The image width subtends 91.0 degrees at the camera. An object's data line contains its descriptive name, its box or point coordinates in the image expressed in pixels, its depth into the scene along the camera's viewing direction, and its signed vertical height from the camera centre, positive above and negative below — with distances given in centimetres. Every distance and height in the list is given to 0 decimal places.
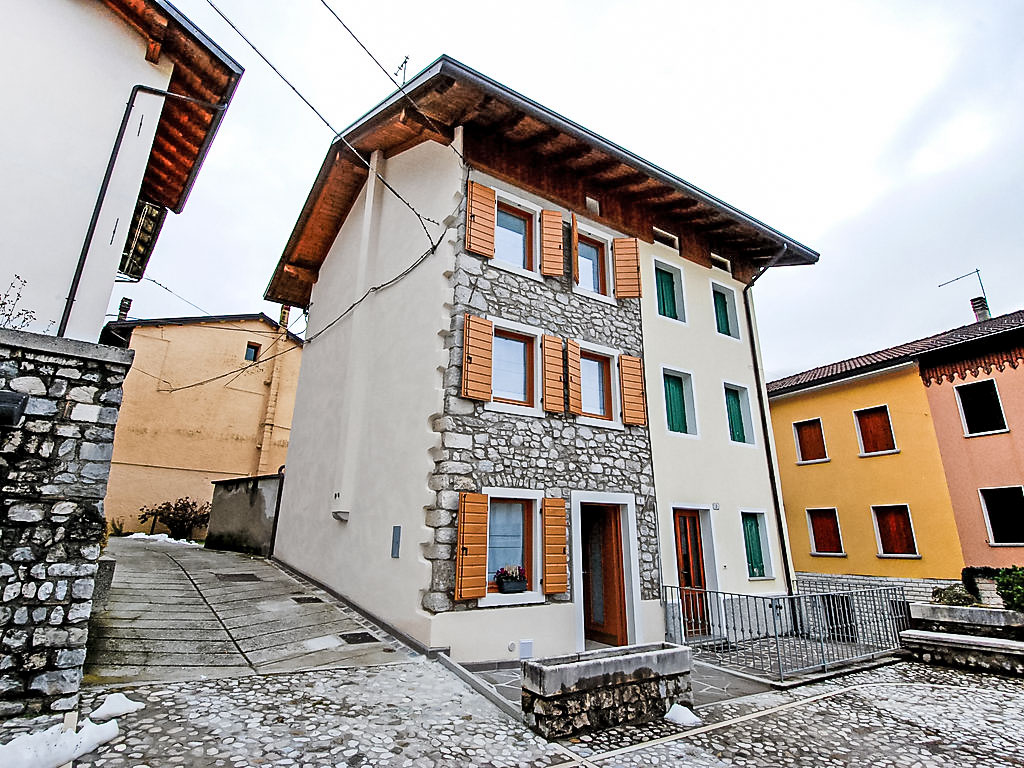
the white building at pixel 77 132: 512 +423
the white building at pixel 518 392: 709 +247
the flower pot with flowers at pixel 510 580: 692 -56
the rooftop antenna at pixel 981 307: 1555 +698
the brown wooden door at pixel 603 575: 827 -62
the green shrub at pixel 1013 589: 734 -70
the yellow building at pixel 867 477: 1245 +163
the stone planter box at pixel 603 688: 431 -133
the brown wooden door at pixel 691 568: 864 -53
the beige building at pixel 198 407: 1603 +431
